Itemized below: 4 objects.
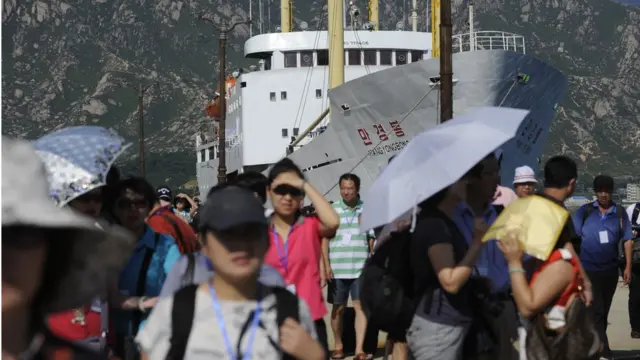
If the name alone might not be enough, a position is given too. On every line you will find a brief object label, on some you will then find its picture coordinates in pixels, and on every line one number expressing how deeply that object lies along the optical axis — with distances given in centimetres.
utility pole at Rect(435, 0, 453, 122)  1567
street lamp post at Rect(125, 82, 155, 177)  4563
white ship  2925
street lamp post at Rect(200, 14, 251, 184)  2855
